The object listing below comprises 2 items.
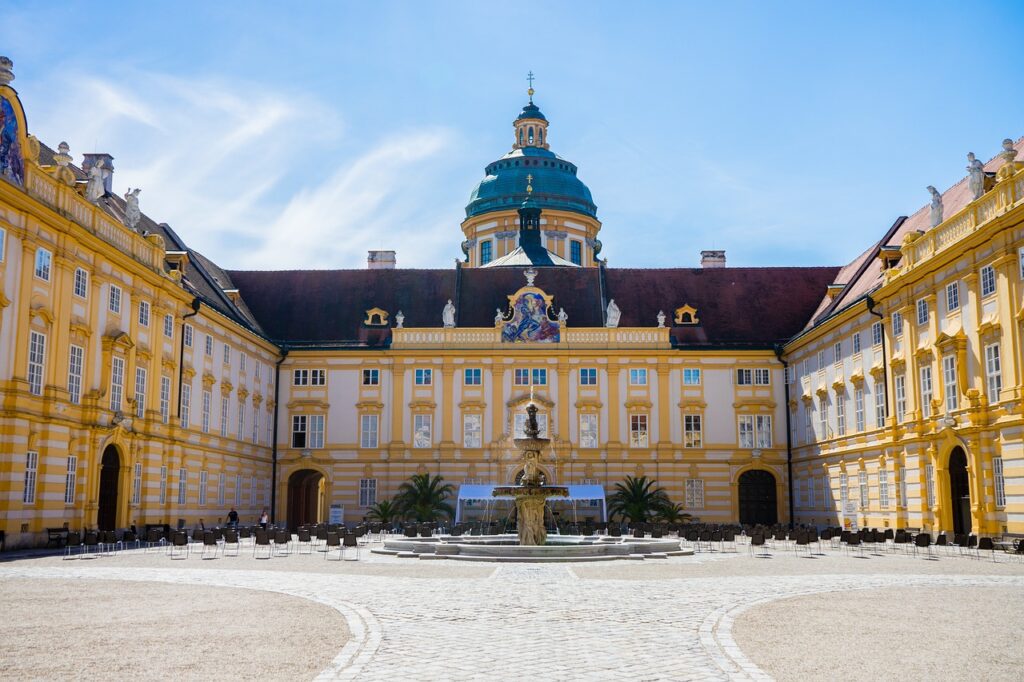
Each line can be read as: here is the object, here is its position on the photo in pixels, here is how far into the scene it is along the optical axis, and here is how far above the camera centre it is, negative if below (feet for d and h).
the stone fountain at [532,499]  96.99 -0.57
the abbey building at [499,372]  101.50 +16.85
